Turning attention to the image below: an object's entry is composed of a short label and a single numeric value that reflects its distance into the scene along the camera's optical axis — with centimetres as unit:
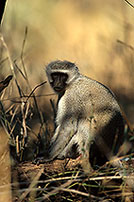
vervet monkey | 872
